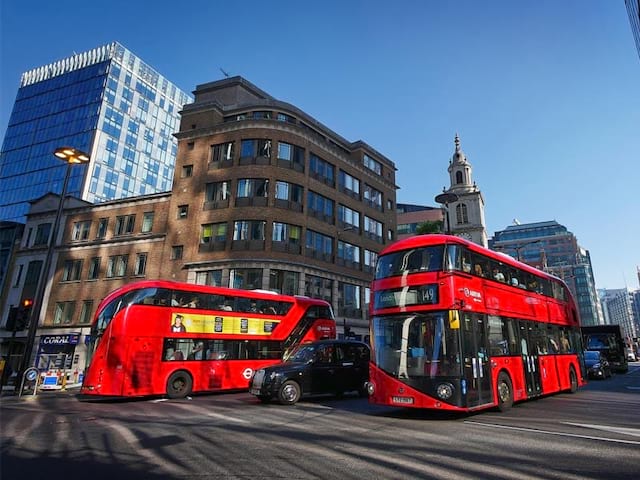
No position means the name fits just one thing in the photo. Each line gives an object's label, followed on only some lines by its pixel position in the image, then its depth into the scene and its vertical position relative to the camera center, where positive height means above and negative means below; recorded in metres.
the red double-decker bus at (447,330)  9.45 +0.65
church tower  71.06 +26.37
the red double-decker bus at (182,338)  14.42 +0.51
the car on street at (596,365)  22.50 -0.35
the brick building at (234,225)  30.89 +10.42
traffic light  17.11 +1.35
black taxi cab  12.75 -0.65
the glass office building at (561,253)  116.81 +31.44
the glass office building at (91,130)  75.56 +43.27
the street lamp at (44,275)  16.58 +3.03
